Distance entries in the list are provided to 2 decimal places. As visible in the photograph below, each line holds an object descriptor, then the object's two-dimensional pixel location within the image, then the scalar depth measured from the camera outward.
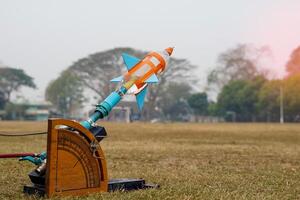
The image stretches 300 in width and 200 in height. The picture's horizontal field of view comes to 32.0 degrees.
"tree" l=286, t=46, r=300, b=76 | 59.09
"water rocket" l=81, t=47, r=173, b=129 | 6.97
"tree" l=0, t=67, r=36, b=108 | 96.44
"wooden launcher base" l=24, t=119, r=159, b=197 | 5.34
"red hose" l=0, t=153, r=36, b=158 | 5.89
